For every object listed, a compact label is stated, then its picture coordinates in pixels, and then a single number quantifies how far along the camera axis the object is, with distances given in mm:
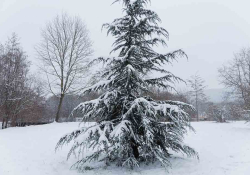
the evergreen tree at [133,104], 5059
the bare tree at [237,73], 17894
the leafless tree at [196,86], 29266
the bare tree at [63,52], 18328
